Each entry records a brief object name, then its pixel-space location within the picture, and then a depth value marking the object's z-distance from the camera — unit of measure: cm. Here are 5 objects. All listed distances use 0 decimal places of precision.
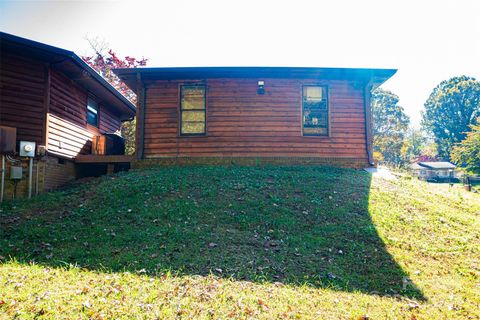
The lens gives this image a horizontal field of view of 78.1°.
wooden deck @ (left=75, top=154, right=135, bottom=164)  1034
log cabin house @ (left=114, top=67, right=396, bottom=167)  1052
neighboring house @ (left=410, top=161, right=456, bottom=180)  3916
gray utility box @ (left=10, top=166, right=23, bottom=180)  779
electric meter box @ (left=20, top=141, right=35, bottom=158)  793
